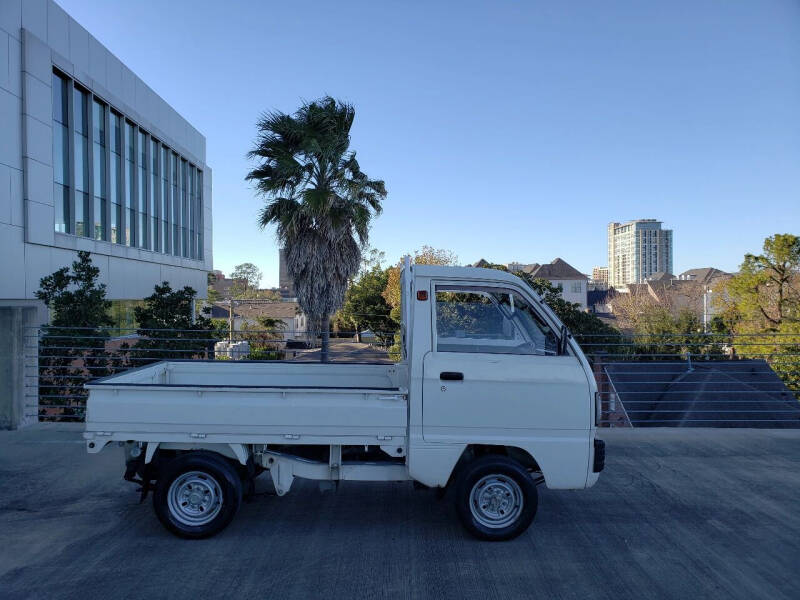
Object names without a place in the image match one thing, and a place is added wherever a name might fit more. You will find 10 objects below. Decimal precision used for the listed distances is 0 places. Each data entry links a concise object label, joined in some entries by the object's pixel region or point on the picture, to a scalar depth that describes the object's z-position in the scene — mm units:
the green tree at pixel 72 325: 9820
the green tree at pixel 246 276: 99362
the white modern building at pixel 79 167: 12836
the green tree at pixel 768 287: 24844
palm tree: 15445
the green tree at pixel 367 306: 40125
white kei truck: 4742
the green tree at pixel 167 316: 12595
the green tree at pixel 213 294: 71175
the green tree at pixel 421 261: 33938
